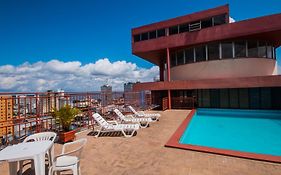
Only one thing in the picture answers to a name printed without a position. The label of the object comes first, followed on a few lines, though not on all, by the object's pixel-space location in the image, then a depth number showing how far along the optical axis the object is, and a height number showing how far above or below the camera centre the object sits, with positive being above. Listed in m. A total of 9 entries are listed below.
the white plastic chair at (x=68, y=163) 3.21 -1.39
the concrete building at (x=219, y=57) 13.80 +2.99
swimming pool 6.03 -2.18
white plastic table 2.88 -1.08
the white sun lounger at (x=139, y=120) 9.44 -1.63
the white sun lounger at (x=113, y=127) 7.36 -1.58
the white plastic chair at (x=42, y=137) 3.99 -1.10
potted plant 6.25 -1.04
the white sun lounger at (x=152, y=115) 10.76 -1.56
